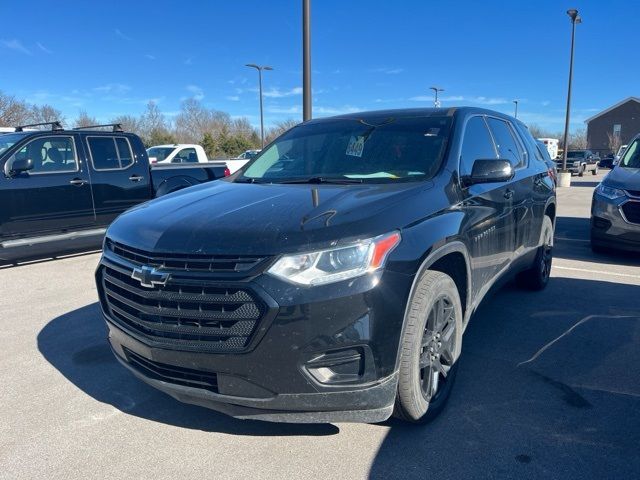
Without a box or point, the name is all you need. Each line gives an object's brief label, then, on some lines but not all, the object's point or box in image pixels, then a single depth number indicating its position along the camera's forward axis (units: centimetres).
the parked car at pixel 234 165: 1088
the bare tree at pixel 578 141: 6929
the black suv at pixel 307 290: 236
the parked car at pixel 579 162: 3421
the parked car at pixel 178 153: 1619
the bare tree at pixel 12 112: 3788
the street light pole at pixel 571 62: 2203
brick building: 5988
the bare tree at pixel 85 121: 5456
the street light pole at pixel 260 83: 3316
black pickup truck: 687
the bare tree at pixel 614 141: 5784
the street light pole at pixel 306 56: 913
